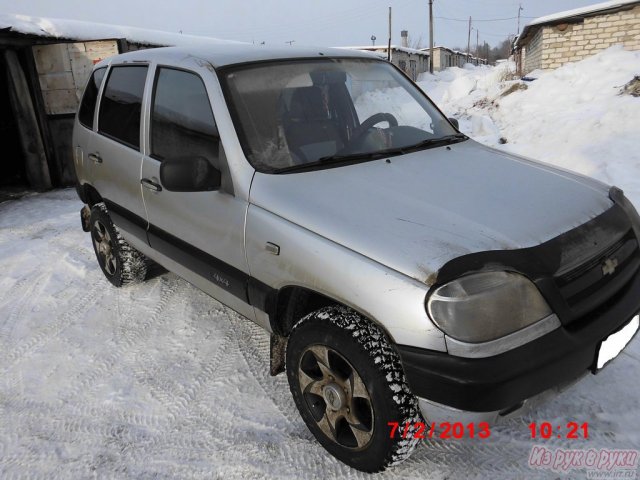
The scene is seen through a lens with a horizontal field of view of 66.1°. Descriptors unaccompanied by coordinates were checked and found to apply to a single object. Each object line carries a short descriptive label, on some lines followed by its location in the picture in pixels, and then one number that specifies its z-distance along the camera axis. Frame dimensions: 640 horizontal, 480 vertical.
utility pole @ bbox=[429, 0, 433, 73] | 40.44
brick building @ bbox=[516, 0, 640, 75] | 12.86
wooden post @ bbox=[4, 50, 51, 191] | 8.16
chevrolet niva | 1.74
